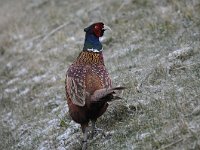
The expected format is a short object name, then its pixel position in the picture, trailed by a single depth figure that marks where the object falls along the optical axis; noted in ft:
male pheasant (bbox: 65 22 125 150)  44.19
